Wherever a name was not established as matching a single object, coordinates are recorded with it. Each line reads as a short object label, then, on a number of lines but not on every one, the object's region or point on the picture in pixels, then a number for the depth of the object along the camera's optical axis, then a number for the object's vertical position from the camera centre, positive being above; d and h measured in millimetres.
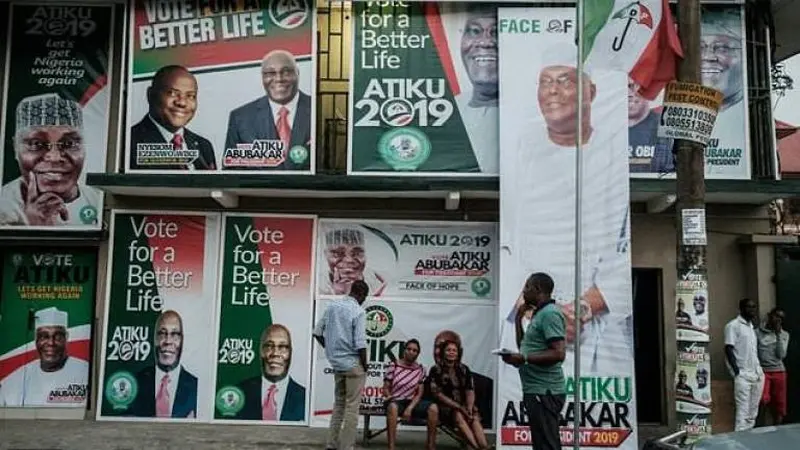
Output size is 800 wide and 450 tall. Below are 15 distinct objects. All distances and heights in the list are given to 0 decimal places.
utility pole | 6312 +1028
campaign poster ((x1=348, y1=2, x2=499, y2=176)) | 9969 +2838
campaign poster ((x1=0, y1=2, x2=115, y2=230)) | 10617 +2589
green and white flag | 6633 +2610
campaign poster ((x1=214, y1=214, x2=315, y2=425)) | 10117 -212
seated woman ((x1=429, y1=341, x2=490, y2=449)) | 8484 -995
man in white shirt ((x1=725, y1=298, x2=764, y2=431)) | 9336 -653
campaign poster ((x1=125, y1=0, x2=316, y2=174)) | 10164 +2877
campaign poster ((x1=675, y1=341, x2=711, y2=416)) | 6133 -547
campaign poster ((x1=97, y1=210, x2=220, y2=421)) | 10117 -206
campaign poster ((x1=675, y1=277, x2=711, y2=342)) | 6266 -4
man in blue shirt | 7914 -546
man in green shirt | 6281 -454
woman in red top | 8570 -1037
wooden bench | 8594 -1410
